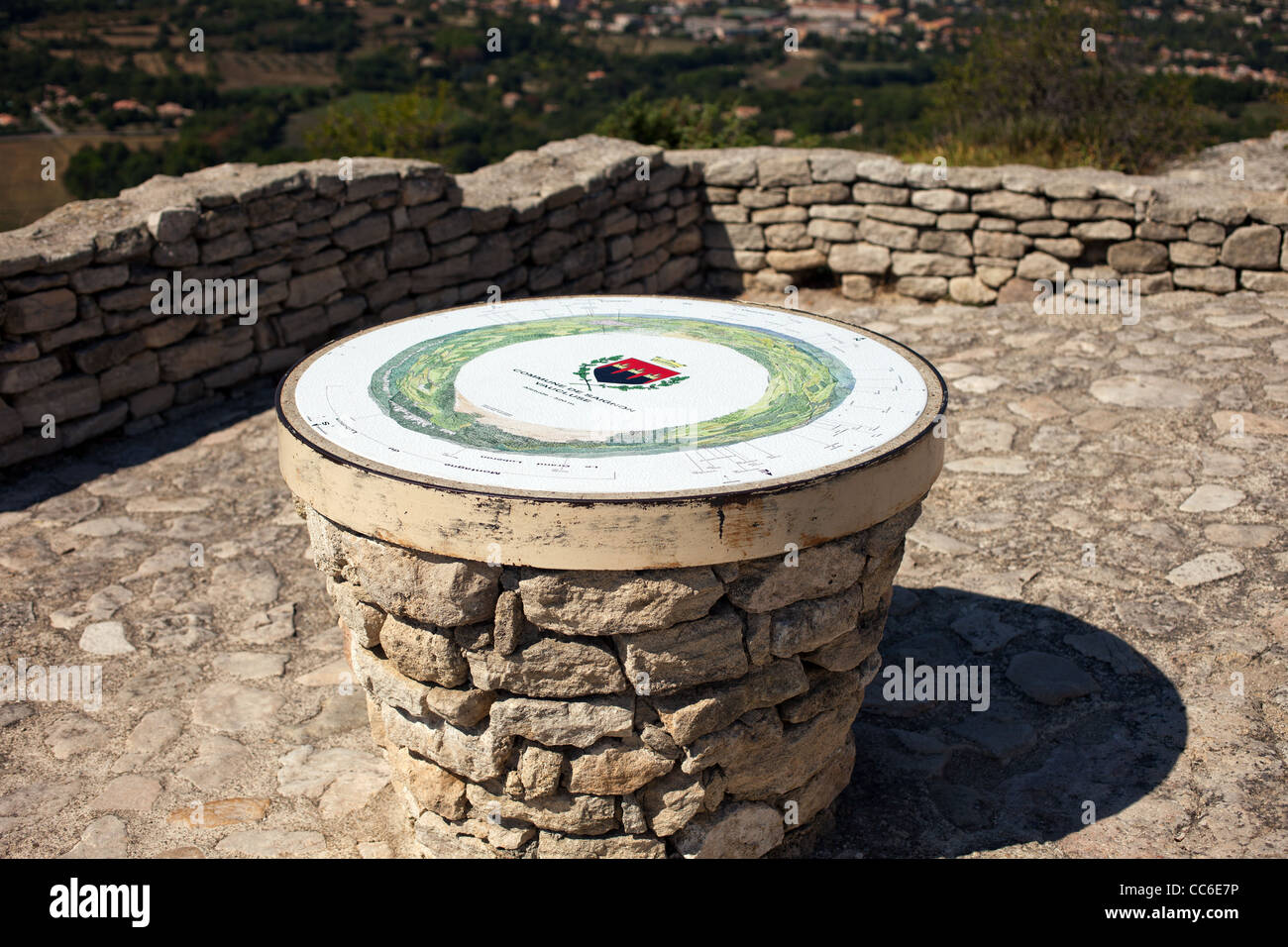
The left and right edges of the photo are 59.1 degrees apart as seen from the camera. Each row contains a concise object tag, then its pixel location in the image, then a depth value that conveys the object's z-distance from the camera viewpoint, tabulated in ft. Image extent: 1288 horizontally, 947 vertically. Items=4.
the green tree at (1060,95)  29.66
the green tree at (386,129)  34.30
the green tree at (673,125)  30.73
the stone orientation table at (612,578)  8.45
